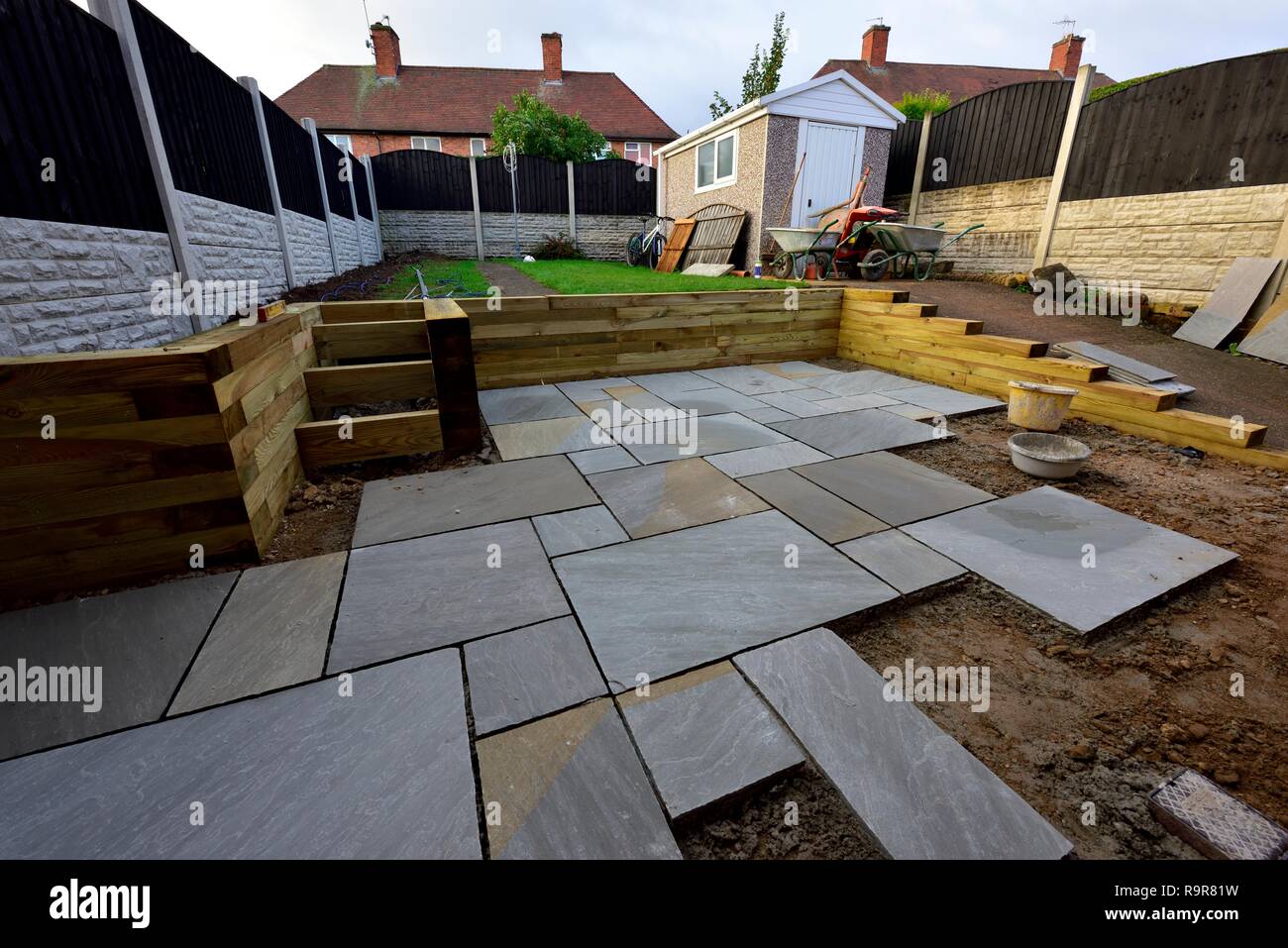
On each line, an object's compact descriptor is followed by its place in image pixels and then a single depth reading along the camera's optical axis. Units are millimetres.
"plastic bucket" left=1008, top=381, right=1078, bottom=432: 3312
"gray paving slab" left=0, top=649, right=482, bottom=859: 1108
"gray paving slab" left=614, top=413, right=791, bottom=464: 3247
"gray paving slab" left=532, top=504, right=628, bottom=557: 2250
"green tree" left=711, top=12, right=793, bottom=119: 15781
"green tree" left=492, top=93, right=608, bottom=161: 18672
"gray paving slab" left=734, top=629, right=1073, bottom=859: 1118
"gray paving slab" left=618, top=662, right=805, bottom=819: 1227
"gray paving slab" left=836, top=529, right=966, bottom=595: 1993
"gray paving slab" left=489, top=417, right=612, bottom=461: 3246
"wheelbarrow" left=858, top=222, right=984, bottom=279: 7086
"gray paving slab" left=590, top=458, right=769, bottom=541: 2449
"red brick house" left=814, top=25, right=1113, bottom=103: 23906
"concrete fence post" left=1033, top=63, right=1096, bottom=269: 6516
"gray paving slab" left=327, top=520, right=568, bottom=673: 1711
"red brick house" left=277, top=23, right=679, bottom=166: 22734
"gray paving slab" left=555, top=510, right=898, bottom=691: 1664
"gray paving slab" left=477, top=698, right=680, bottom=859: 1108
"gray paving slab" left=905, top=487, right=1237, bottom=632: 1884
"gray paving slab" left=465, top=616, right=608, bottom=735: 1447
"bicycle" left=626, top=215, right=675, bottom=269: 12648
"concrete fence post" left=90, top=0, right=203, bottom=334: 2922
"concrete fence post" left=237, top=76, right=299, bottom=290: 5059
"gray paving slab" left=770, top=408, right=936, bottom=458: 3332
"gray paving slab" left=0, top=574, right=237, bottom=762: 1401
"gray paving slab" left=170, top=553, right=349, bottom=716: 1524
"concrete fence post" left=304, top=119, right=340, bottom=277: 7133
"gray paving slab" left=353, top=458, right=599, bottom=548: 2404
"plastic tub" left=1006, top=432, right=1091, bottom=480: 2781
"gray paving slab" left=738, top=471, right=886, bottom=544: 2362
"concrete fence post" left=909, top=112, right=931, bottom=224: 8961
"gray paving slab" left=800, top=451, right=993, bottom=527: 2549
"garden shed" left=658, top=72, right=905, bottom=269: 8797
